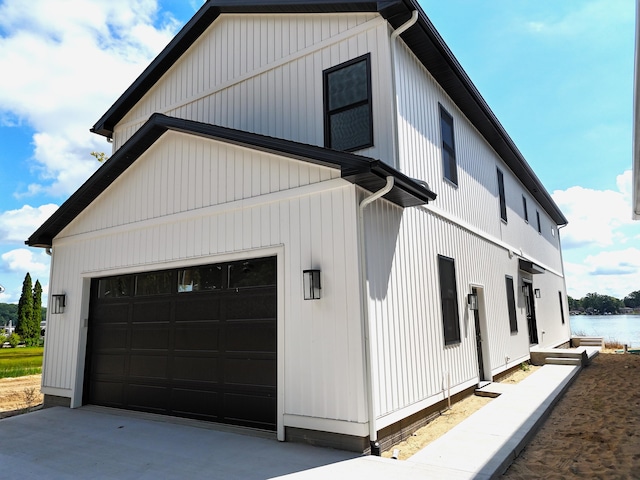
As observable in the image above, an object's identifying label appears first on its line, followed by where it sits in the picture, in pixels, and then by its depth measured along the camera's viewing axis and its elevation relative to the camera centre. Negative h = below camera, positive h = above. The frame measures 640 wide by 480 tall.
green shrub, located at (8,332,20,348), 32.18 -2.10
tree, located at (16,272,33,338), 36.91 +0.29
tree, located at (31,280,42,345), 38.03 +0.38
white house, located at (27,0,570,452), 5.13 +1.07
